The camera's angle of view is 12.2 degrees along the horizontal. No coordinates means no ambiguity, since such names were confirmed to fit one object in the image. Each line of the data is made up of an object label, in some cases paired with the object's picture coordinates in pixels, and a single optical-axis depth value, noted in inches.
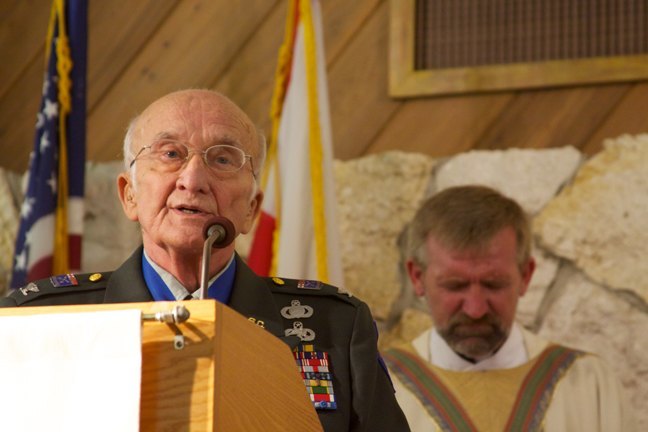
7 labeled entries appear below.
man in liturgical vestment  143.1
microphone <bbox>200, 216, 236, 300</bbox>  112.2
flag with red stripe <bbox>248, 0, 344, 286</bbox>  148.8
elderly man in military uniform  115.6
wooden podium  100.6
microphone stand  108.3
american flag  149.1
